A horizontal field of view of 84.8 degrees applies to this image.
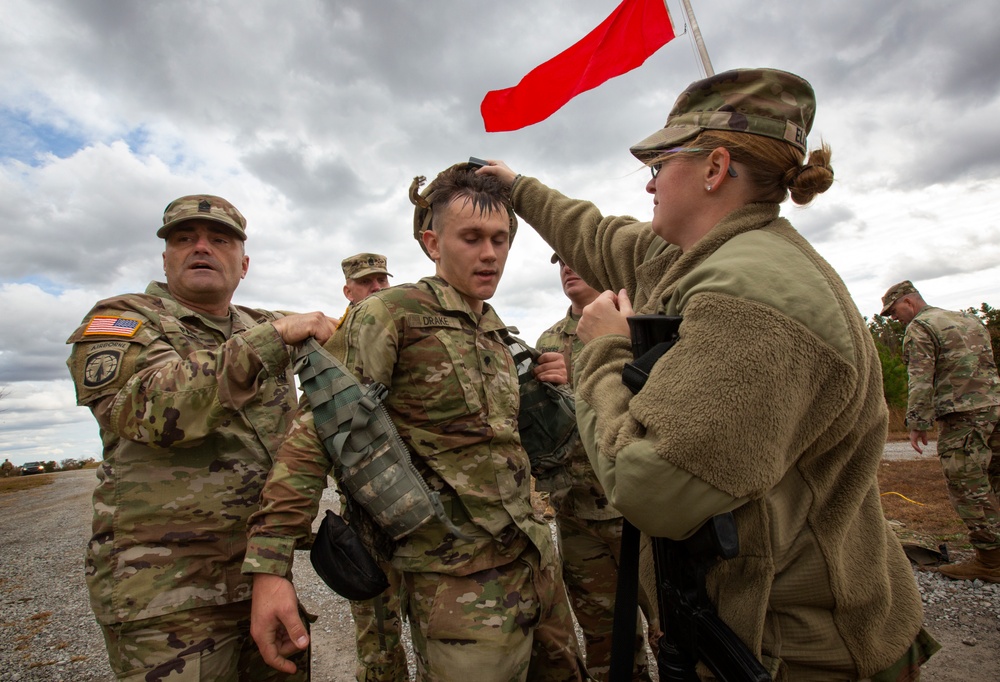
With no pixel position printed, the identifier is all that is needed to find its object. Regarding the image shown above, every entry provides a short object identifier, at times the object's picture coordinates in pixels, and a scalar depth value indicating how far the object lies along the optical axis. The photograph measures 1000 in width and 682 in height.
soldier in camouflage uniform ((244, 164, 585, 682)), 2.03
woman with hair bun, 1.25
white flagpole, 3.26
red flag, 4.56
